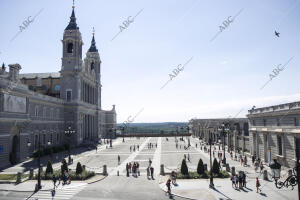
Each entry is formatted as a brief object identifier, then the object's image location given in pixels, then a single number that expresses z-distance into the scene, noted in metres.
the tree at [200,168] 26.61
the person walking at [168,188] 20.48
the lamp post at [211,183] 22.33
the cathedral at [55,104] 36.72
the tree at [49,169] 27.09
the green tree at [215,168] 26.82
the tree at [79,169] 26.78
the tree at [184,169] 26.52
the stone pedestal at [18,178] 24.89
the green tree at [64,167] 26.53
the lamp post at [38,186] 22.33
